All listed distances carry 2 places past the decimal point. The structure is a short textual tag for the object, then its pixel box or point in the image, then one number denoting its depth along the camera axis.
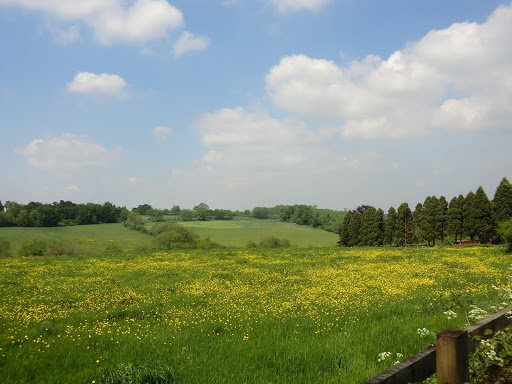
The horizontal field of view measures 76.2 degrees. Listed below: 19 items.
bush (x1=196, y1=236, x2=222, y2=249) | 55.30
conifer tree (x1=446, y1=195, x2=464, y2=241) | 64.25
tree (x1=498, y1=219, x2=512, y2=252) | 29.15
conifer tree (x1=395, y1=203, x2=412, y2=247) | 68.75
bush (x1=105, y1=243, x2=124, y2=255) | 50.00
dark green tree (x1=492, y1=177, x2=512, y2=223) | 58.22
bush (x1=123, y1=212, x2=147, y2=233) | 98.19
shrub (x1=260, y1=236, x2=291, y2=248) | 61.81
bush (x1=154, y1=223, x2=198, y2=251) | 52.59
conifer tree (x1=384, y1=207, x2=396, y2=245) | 70.94
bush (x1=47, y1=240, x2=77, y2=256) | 44.28
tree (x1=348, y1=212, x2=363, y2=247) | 75.44
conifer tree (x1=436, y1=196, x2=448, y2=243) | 67.56
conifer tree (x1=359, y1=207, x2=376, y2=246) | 72.79
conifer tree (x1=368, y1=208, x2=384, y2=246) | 71.75
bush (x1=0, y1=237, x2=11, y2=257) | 43.06
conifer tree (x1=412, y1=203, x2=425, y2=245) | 69.19
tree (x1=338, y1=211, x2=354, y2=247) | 77.69
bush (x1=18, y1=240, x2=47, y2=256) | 43.66
